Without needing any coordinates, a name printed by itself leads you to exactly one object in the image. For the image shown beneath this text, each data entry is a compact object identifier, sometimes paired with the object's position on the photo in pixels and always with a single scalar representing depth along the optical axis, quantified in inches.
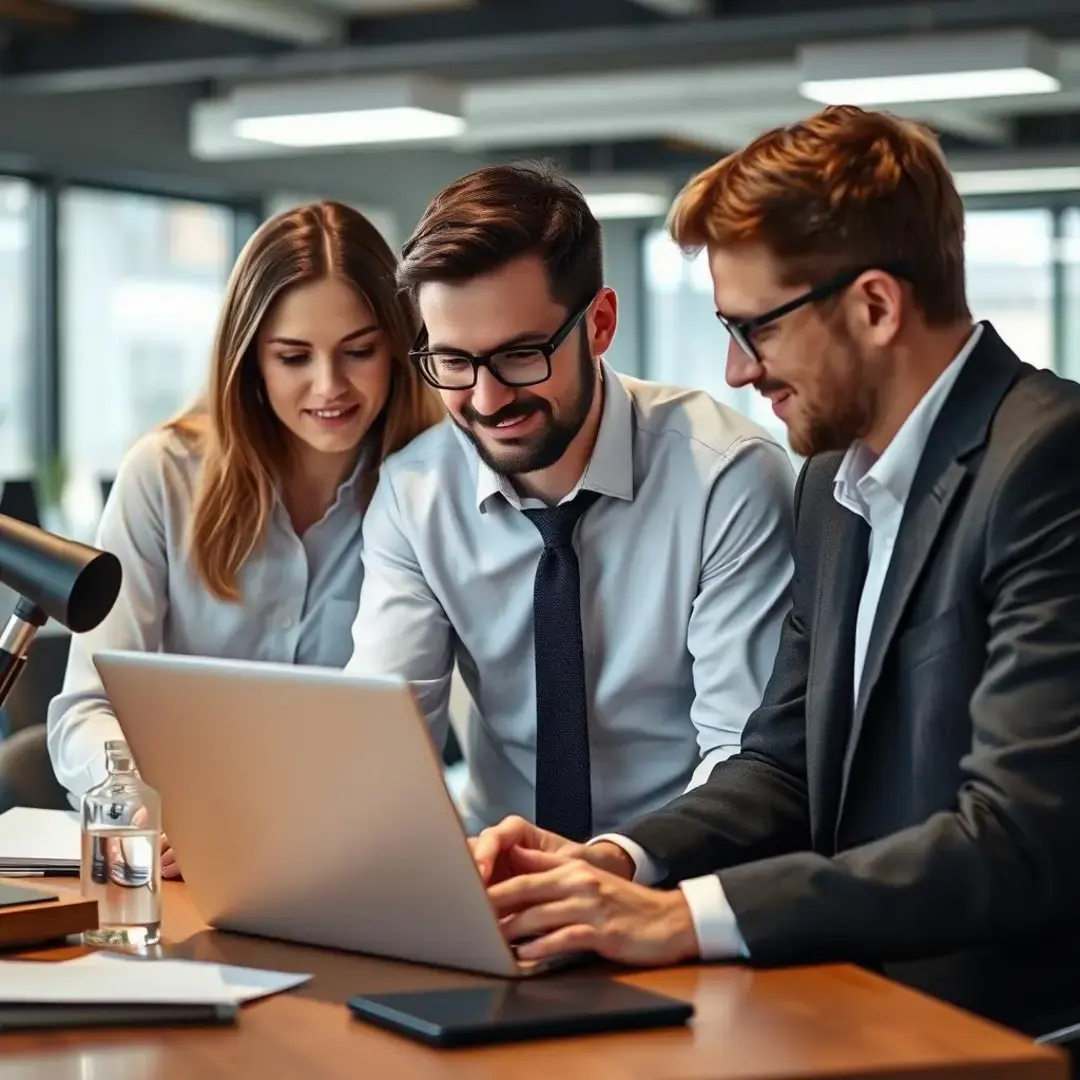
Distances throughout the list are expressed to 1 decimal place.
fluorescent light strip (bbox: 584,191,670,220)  406.6
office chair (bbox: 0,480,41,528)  179.6
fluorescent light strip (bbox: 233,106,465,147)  279.0
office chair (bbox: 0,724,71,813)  106.6
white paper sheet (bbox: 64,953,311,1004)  60.9
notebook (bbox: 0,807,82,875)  80.8
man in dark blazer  64.5
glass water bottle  69.0
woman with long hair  103.7
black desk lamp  63.8
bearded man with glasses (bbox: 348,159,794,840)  89.7
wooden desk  53.0
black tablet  55.4
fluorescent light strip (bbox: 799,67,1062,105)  251.0
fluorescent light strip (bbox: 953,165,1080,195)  380.2
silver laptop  60.4
